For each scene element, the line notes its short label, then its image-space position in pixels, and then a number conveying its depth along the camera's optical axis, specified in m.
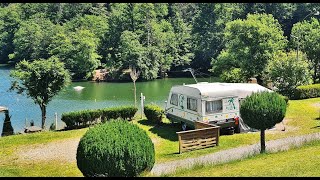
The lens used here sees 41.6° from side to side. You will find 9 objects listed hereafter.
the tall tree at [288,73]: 28.97
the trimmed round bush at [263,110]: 13.09
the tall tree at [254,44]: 38.02
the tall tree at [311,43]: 38.59
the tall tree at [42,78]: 22.70
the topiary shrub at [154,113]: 21.42
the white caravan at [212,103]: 18.19
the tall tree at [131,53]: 57.34
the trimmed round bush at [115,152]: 8.15
